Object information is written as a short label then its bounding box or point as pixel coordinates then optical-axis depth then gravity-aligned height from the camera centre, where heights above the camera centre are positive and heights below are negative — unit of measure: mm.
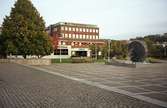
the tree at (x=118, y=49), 42870 +1616
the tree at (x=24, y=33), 25027 +3751
